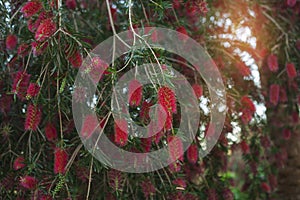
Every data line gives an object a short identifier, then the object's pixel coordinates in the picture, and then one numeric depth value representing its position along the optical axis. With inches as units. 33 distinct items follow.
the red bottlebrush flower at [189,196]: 66.1
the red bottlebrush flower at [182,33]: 69.6
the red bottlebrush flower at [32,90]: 52.4
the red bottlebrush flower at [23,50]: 60.8
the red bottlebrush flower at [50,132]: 62.9
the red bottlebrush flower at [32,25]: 58.9
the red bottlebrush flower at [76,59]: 54.4
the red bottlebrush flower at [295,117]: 99.7
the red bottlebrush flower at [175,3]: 67.1
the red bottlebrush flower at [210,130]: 68.3
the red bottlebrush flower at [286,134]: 101.7
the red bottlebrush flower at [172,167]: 59.1
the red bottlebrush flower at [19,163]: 59.2
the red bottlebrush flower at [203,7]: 62.0
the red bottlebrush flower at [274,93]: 85.8
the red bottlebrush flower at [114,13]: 80.4
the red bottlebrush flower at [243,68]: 79.0
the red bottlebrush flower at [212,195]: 76.3
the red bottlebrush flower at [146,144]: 58.0
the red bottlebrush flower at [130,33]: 63.5
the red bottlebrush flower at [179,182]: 62.9
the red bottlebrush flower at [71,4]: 76.9
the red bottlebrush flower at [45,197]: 52.2
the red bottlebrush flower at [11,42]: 64.5
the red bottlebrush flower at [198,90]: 68.4
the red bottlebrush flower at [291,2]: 79.8
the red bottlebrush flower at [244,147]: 84.1
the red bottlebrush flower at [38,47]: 52.7
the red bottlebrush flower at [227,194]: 77.4
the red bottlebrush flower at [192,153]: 65.9
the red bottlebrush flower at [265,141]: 93.1
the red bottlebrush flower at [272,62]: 83.2
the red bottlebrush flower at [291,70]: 82.9
